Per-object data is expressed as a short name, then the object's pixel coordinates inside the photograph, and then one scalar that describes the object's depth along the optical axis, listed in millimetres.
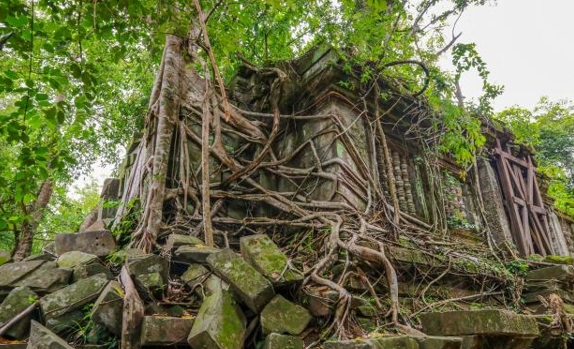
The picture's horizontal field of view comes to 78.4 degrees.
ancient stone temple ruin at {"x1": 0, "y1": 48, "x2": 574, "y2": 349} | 2072
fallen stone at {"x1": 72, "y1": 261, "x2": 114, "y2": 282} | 2621
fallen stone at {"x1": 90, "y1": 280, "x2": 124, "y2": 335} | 2027
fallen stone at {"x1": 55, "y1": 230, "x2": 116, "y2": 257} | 3150
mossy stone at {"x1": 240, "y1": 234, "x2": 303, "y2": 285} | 2238
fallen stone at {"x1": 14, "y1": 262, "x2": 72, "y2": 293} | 2482
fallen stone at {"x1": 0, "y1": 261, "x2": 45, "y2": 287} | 2564
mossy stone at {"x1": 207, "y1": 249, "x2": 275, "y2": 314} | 2072
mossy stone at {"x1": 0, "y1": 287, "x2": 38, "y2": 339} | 2160
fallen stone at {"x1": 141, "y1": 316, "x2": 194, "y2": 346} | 1907
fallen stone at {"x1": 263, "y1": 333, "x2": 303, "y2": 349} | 1836
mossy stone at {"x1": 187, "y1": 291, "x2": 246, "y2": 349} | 1795
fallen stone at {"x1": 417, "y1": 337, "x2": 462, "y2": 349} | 1748
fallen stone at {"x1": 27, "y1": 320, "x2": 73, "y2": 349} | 1757
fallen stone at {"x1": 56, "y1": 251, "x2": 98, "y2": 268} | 2756
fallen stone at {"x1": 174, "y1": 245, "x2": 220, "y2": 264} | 2674
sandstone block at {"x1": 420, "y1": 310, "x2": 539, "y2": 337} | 2043
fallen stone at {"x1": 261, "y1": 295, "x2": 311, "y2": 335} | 2006
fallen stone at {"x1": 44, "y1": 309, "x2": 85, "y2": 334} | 2146
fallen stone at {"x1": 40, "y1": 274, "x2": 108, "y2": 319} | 2195
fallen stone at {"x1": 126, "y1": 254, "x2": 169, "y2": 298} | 2289
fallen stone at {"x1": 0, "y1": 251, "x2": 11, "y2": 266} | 3271
